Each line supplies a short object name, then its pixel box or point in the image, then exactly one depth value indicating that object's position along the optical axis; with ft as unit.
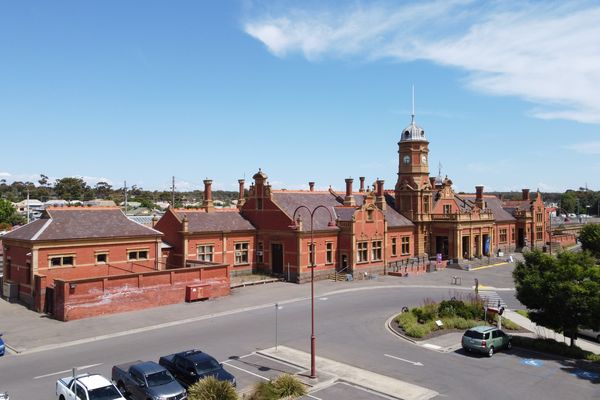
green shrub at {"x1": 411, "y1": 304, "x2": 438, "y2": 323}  103.04
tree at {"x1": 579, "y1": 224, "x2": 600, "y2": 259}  181.47
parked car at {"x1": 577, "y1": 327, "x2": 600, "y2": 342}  101.50
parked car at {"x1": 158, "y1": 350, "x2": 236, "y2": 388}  65.41
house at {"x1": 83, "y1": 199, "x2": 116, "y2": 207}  475.80
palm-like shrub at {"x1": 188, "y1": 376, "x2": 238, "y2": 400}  57.16
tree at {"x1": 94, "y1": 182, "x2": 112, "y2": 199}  627.05
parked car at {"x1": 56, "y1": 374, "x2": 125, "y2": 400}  56.15
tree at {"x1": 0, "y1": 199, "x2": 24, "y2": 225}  318.86
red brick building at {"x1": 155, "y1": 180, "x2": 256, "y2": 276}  149.10
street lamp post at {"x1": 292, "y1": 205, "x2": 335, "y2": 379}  70.85
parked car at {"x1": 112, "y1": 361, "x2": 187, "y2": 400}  59.16
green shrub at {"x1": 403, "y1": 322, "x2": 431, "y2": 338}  93.45
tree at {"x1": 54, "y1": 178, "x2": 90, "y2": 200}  535.19
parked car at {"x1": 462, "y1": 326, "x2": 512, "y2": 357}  82.48
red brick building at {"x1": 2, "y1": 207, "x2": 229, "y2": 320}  107.86
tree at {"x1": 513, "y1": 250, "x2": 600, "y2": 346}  81.41
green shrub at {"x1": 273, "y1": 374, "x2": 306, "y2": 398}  62.39
